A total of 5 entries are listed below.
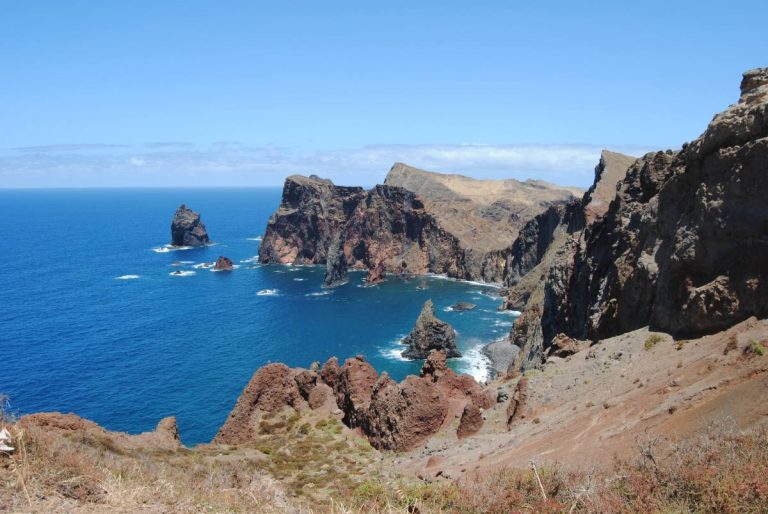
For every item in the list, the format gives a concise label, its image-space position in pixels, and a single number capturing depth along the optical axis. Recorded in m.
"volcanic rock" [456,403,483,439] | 37.62
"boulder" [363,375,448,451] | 39.53
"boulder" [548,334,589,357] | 44.01
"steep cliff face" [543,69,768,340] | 29.25
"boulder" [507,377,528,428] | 35.91
